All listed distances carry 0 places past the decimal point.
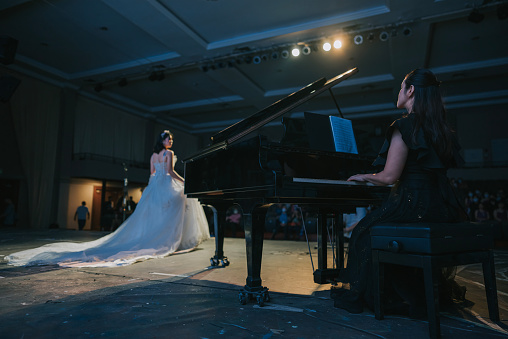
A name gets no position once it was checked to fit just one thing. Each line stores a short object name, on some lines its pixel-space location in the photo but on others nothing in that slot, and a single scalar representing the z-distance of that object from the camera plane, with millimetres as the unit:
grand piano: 1979
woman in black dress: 1786
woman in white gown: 3510
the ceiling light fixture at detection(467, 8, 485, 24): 5977
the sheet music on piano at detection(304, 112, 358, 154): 2521
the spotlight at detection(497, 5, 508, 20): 5765
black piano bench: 1467
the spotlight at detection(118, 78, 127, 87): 9773
